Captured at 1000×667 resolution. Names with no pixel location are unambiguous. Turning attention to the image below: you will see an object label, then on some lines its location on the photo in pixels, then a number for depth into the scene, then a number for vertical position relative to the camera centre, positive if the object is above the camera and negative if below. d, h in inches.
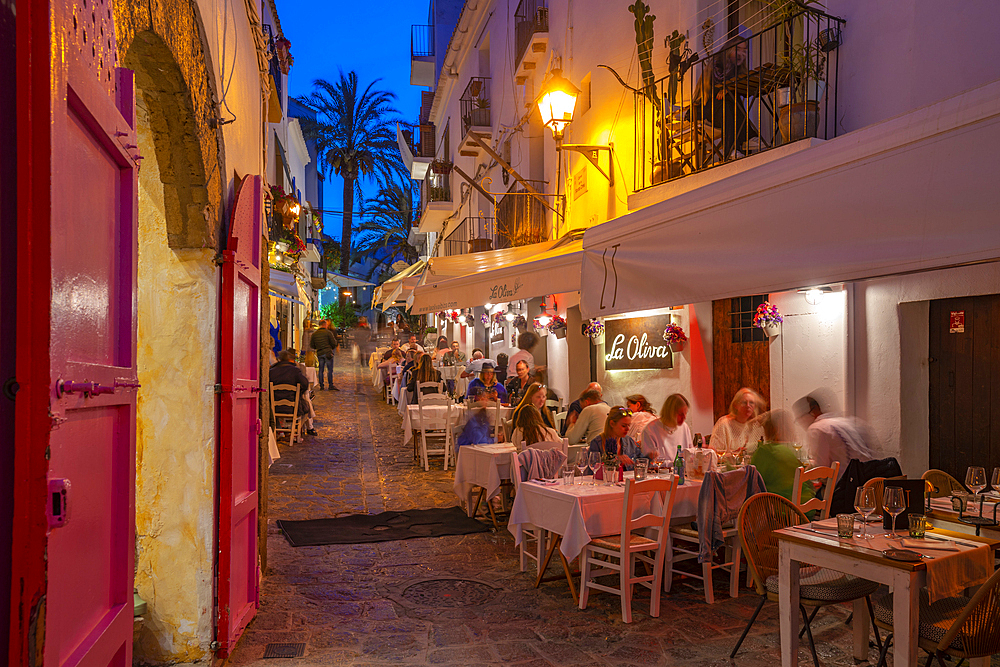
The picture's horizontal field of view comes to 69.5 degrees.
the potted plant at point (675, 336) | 392.5 +2.0
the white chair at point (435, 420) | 446.6 -50.9
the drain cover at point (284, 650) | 184.5 -80.1
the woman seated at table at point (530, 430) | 309.4 -38.9
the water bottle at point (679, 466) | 249.8 -44.1
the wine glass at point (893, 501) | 159.9 -36.3
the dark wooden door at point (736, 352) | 345.1 -6.5
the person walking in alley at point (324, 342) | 772.0 -0.1
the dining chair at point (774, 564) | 172.7 -57.2
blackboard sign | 424.8 -2.5
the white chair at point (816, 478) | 228.7 -46.7
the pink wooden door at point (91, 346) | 62.2 -0.3
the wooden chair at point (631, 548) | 210.7 -62.6
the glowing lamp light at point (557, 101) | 382.0 +128.2
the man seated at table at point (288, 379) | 513.3 -26.3
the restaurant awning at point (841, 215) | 84.7 +17.9
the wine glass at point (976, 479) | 194.4 -38.3
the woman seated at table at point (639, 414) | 325.4 -35.4
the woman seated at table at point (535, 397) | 346.9 -27.4
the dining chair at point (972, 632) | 137.0 -57.7
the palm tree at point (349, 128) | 1419.8 +426.5
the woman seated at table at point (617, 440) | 276.4 -38.7
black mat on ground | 297.4 -81.2
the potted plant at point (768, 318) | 318.3 +9.6
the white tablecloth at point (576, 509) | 220.2 -54.5
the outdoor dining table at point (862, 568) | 141.2 -47.9
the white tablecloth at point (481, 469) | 315.6 -58.1
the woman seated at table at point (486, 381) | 447.5 -25.3
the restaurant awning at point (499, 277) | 207.6 +21.2
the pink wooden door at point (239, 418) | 174.9 -19.8
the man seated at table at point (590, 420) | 338.0 -38.0
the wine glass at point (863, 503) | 164.2 -37.7
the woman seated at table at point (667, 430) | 289.4 -36.6
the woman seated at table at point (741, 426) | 299.4 -36.3
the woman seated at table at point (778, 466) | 245.3 -43.6
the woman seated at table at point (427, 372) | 526.9 -22.8
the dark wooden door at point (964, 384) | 253.3 -16.7
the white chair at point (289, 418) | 513.7 -55.2
